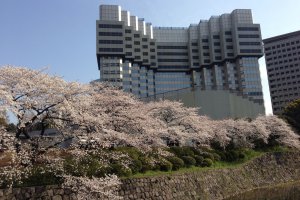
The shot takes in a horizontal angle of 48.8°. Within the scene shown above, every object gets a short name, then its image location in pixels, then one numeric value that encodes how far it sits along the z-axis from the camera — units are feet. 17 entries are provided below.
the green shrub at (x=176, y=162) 74.25
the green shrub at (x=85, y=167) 50.60
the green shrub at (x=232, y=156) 100.40
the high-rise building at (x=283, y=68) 449.48
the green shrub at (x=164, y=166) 69.62
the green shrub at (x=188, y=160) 80.32
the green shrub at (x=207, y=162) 85.88
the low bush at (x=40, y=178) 45.24
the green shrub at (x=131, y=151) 65.35
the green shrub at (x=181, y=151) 83.71
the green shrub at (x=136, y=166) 61.67
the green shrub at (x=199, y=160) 84.68
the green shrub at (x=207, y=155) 91.76
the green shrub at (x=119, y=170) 56.85
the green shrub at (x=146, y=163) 65.31
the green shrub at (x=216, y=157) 94.47
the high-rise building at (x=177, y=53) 357.00
